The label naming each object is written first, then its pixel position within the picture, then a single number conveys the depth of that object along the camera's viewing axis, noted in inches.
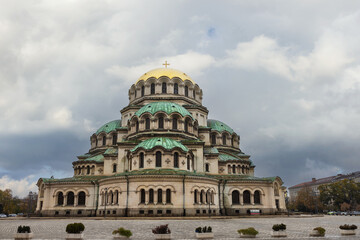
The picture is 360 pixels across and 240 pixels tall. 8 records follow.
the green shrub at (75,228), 624.7
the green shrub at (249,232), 647.8
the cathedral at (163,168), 1453.0
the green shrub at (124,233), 627.8
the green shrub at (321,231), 671.8
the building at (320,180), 4021.9
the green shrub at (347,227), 713.5
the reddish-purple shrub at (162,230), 628.7
